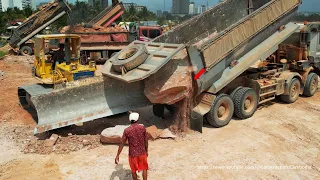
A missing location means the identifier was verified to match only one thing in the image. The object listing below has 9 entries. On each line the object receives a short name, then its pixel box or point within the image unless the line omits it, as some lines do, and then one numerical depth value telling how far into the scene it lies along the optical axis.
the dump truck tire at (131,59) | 6.80
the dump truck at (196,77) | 6.80
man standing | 4.62
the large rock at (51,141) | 6.47
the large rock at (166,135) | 7.04
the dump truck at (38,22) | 19.39
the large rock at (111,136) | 6.68
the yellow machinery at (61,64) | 8.20
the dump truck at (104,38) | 17.64
